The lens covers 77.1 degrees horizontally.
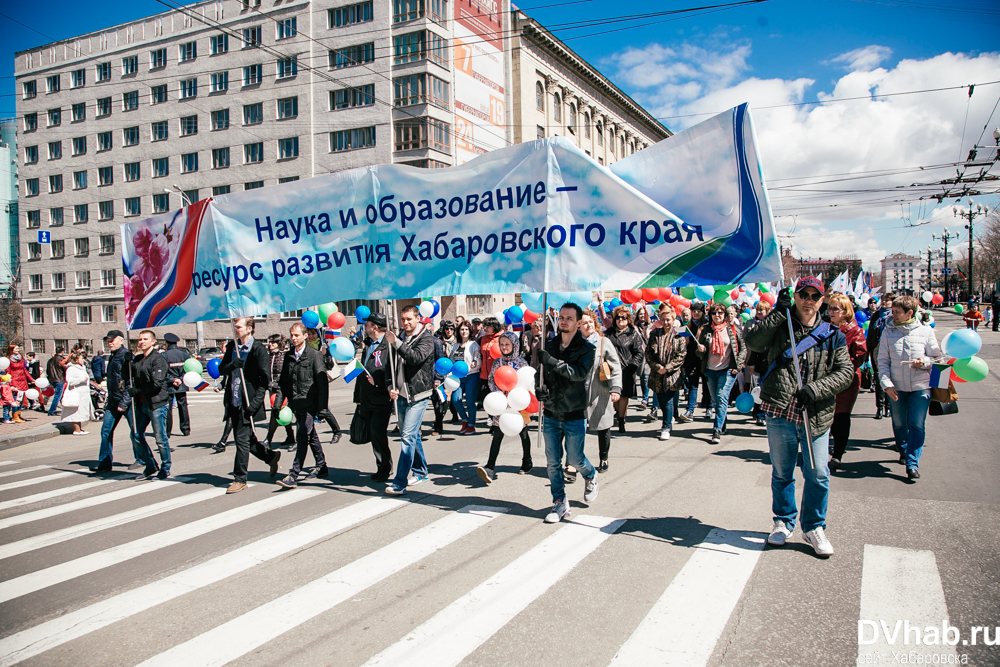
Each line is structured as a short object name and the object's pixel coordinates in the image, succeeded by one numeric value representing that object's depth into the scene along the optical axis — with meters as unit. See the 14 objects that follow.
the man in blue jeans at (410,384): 6.63
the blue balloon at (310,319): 9.50
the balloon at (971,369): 6.21
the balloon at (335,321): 8.91
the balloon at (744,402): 5.81
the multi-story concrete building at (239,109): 38.44
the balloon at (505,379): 5.76
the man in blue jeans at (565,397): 5.32
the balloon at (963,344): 6.04
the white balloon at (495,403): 5.57
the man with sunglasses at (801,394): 4.49
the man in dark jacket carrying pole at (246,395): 7.09
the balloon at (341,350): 7.18
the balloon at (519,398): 5.41
